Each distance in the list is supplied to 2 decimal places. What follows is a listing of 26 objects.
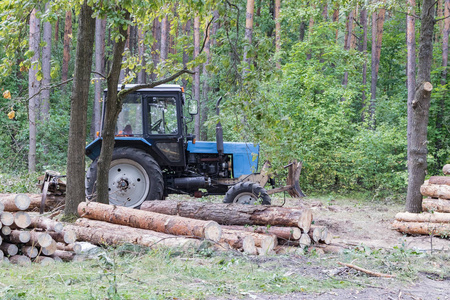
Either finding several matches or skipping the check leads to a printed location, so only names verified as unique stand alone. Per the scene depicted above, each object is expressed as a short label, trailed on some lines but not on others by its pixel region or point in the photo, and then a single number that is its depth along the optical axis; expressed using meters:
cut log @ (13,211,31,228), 11.84
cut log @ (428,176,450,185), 17.62
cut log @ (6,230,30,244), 11.51
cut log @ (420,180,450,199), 17.30
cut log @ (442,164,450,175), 18.64
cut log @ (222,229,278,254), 12.73
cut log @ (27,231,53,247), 11.19
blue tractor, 19.30
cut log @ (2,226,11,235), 11.66
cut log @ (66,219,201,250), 12.09
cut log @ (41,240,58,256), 11.36
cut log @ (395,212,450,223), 16.69
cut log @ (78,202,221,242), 12.62
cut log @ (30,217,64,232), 12.03
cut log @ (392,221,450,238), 16.23
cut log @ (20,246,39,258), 11.34
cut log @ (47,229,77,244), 11.90
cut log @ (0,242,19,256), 11.56
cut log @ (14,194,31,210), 12.20
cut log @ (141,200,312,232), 13.80
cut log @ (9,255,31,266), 11.13
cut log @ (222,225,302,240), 13.52
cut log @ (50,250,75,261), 11.48
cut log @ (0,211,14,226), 11.58
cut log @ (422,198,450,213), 17.05
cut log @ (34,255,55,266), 10.96
